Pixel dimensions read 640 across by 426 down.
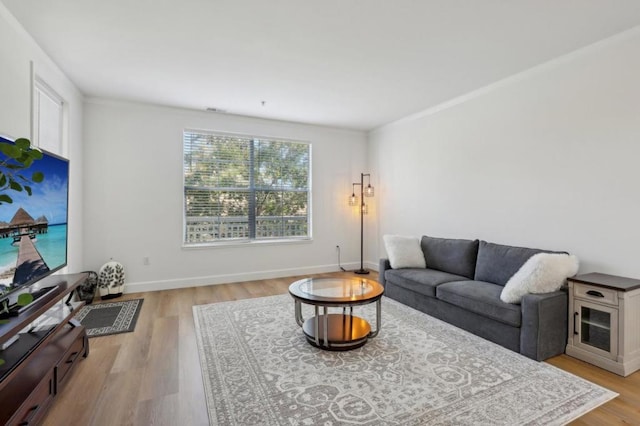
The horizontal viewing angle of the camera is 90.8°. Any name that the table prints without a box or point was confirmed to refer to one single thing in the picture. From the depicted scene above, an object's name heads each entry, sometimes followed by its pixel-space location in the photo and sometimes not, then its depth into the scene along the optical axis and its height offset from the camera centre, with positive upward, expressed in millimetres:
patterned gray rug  1850 -1169
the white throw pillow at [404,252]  4082 -509
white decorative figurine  4109 -913
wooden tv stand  1554 -947
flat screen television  1810 -119
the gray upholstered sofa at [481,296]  2527 -783
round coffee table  2602 -810
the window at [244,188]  4859 +388
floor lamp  5791 +237
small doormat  3149 -1178
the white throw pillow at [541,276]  2607 -514
